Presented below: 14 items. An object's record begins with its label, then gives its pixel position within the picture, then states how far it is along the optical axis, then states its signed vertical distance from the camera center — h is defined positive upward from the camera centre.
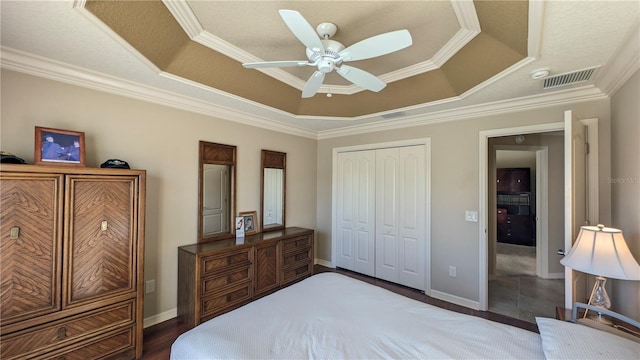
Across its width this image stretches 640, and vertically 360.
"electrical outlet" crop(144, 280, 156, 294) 2.54 -1.05
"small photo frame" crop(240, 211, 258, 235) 3.44 -0.54
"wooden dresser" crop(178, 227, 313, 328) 2.54 -1.01
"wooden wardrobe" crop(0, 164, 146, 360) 1.60 -0.57
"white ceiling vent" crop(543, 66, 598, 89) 2.09 +0.93
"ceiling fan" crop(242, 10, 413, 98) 1.40 +0.83
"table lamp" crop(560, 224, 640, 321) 1.52 -0.46
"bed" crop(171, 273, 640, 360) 1.26 -0.86
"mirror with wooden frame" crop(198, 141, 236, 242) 3.00 -0.11
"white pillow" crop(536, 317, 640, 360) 1.11 -0.74
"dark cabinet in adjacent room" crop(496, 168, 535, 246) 6.25 -0.59
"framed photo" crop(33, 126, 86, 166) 1.83 +0.26
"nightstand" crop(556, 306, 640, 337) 1.56 -0.91
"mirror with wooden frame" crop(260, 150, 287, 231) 3.72 -0.09
